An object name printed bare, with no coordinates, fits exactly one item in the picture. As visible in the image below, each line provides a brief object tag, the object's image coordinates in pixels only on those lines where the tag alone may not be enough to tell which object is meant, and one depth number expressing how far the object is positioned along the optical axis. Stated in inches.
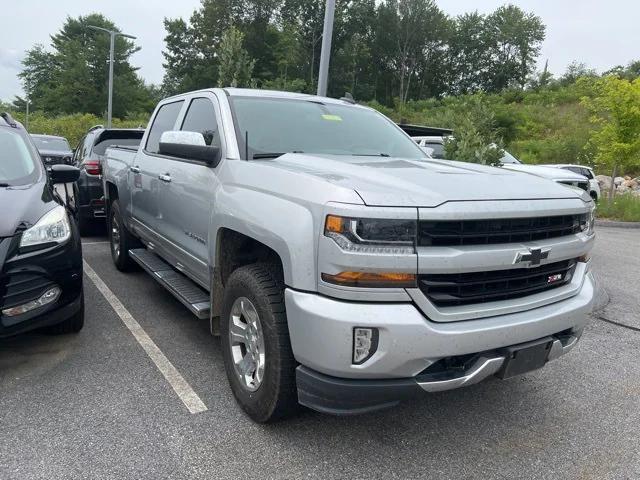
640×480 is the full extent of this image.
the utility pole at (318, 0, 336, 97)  358.3
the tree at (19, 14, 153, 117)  2162.9
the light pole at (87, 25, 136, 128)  1028.4
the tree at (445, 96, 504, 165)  302.5
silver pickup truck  91.4
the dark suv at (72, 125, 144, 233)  307.7
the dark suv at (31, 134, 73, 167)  543.7
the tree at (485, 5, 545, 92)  2684.5
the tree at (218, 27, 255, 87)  534.6
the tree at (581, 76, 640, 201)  493.7
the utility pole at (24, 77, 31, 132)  2565.0
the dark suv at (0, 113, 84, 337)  129.9
